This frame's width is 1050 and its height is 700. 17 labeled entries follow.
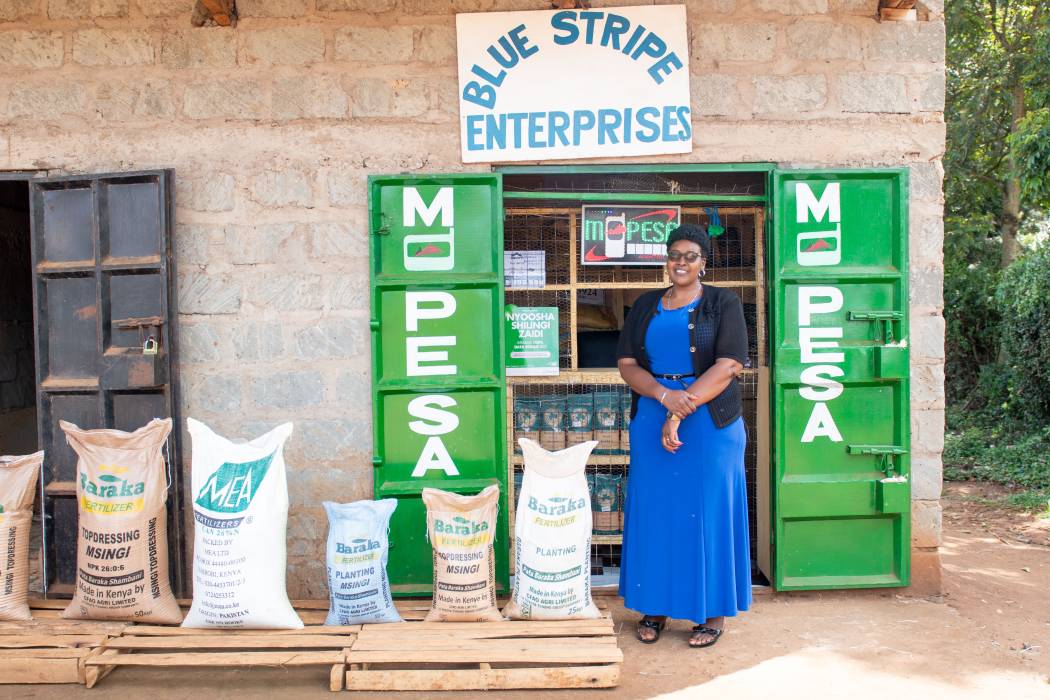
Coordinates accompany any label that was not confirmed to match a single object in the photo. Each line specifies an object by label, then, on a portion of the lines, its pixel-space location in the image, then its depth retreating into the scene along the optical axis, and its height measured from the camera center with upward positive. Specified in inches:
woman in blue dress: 137.0 -21.3
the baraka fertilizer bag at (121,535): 140.2 -34.7
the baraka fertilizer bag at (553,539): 140.5 -36.5
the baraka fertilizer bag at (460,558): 142.4 -39.9
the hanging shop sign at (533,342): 177.6 -3.1
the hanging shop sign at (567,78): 159.2 +48.5
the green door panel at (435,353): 159.0 -4.6
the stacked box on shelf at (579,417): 183.2 -20.1
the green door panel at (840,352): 160.7 -5.7
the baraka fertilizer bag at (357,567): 142.3 -41.3
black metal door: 156.4 +2.7
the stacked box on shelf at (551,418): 182.4 -20.2
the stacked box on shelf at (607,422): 184.1 -21.5
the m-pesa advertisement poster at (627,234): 173.8 +19.7
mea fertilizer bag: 135.2 -33.8
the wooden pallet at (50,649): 128.6 -50.5
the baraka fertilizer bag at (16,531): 143.9 -34.7
